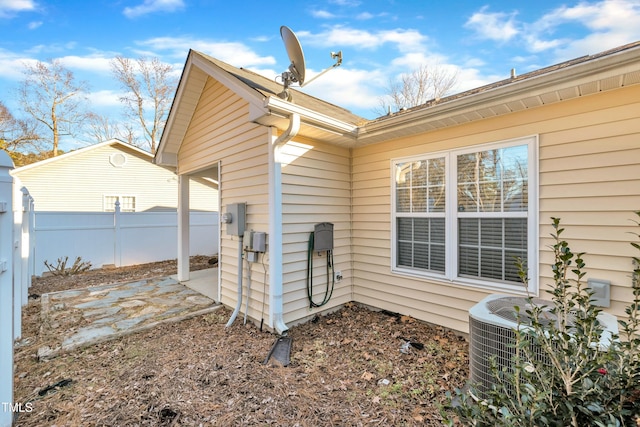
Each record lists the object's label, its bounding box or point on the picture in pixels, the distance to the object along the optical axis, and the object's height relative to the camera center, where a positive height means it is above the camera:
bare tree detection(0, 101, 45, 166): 14.03 +3.86
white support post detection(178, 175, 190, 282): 6.03 -0.38
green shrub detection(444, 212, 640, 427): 1.17 -0.81
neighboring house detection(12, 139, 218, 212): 10.30 +1.09
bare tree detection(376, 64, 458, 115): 12.72 +5.88
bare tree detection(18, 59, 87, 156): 14.37 +5.99
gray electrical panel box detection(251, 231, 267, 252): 3.86 -0.45
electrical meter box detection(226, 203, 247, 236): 4.20 -0.14
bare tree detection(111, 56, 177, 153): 15.59 +6.82
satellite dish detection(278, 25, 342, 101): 3.67 +1.97
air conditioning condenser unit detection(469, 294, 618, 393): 2.02 -0.93
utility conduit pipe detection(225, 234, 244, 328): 4.12 -1.16
